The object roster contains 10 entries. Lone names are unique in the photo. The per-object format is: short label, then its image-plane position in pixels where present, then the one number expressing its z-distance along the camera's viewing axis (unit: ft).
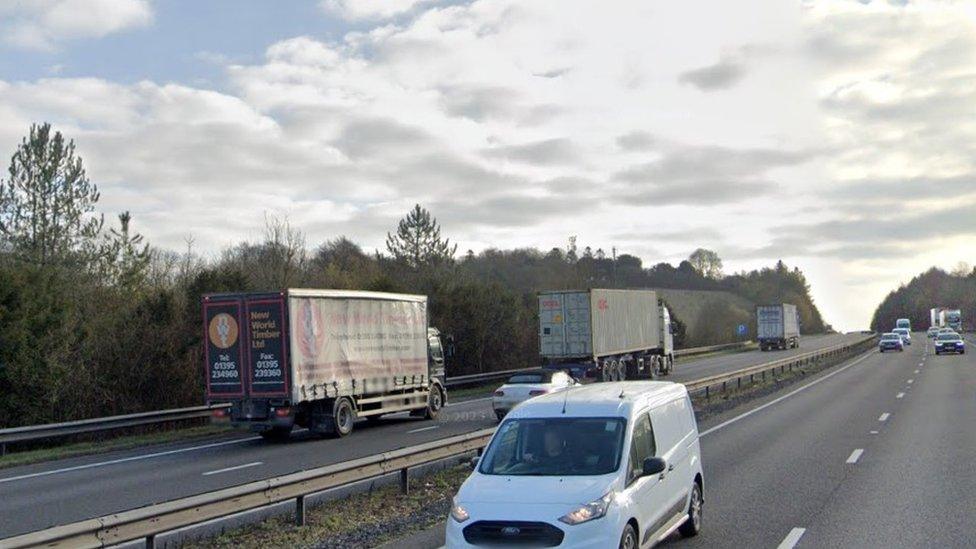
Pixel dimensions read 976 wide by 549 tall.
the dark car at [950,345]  226.17
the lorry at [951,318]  400.88
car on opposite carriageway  81.61
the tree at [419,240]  254.88
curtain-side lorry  74.13
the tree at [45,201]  142.00
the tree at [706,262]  619.30
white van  25.67
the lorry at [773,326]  274.57
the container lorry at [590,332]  132.57
